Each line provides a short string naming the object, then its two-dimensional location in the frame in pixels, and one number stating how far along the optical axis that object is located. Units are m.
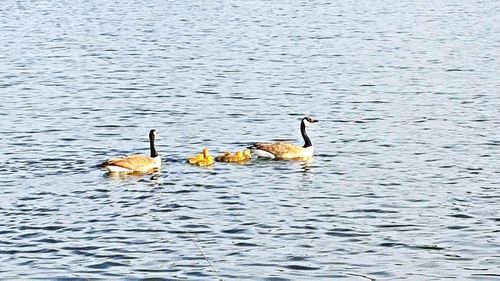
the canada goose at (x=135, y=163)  33.81
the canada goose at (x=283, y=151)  36.69
